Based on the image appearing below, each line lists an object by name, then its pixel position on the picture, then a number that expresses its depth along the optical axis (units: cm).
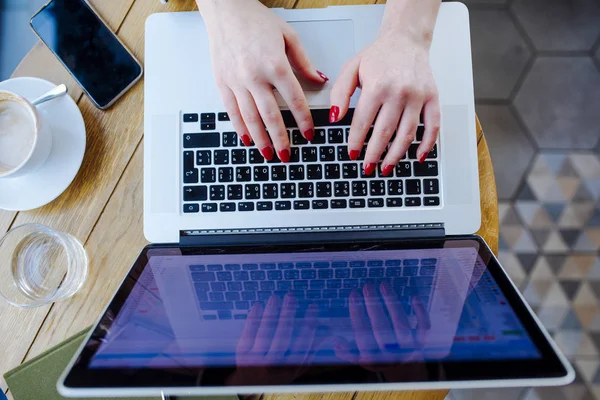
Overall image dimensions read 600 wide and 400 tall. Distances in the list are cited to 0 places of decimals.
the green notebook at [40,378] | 54
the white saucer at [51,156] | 55
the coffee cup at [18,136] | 52
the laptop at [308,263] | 37
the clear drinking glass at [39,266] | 57
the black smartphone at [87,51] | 57
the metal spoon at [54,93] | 55
